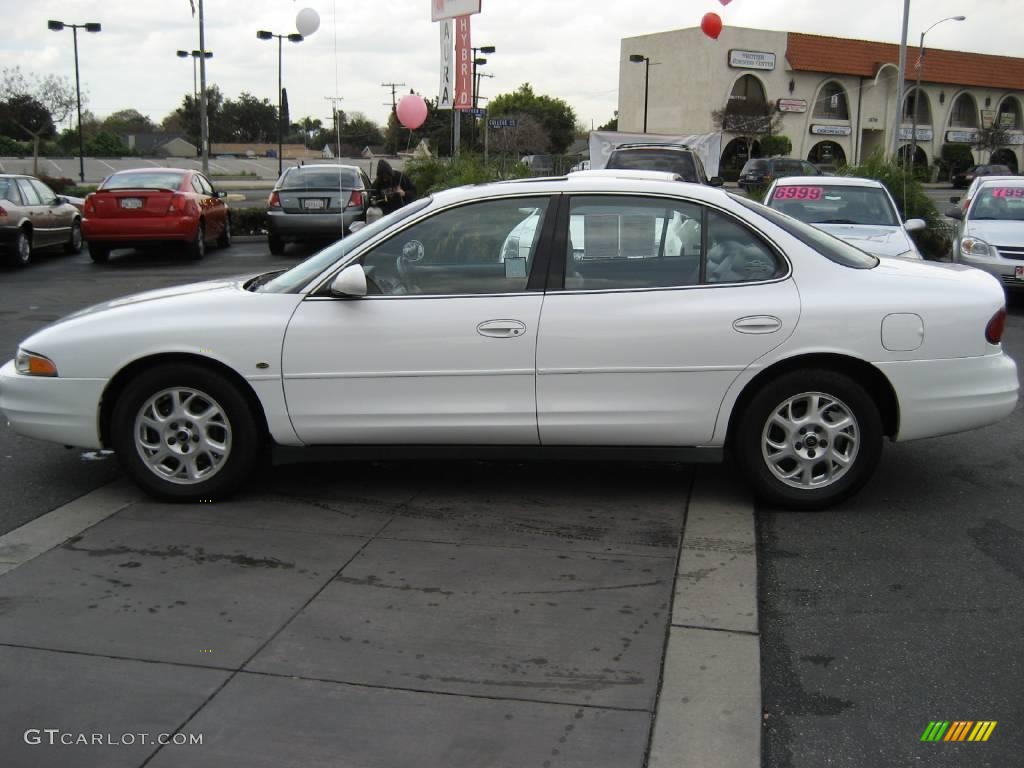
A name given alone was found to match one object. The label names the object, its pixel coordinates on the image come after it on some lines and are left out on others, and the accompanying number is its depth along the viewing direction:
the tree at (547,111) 95.88
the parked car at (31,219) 16.14
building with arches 67.06
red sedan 16.67
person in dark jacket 13.41
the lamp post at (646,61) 65.12
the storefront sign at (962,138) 74.25
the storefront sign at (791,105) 67.88
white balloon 19.12
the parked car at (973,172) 48.58
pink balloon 22.88
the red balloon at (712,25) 26.61
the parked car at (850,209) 11.37
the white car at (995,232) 12.35
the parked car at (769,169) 36.03
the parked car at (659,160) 17.25
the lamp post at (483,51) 37.41
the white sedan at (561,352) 5.09
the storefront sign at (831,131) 70.12
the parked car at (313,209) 17.64
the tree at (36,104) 43.94
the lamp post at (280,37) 31.01
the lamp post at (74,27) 39.44
